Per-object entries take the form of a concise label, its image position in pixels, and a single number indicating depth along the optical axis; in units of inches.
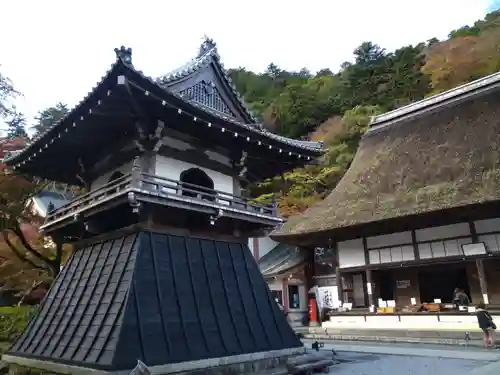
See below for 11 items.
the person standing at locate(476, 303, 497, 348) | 473.4
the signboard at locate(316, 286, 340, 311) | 772.0
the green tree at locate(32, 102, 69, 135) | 1861.0
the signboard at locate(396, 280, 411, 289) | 725.9
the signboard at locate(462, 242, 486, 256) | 578.0
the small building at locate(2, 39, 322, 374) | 304.3
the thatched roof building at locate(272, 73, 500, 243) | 592.4
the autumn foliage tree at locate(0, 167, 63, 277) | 630.5
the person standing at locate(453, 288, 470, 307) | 608.4
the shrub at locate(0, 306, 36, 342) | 633.6
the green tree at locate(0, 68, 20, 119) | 666.0
